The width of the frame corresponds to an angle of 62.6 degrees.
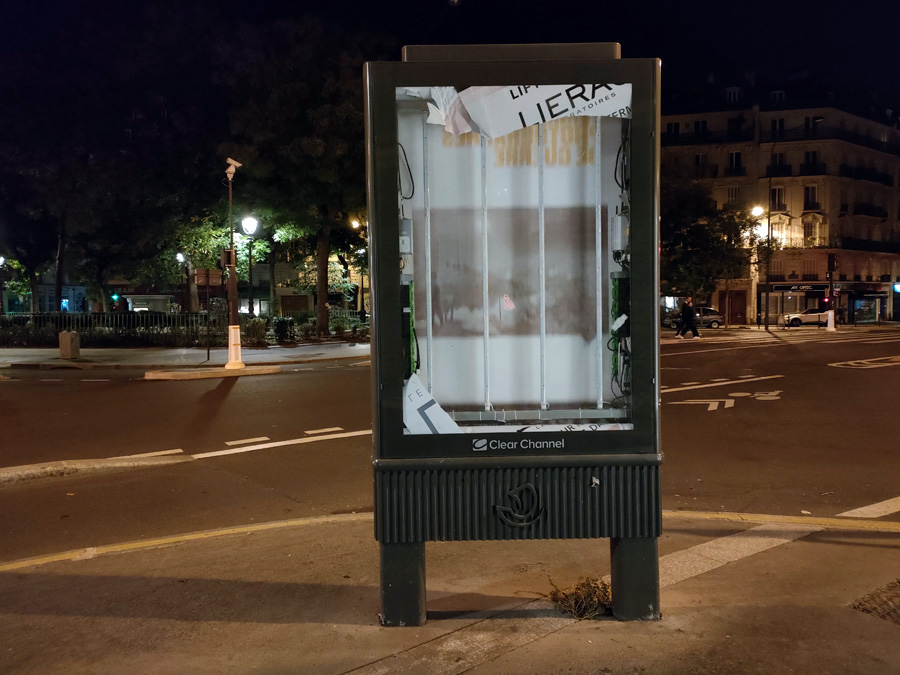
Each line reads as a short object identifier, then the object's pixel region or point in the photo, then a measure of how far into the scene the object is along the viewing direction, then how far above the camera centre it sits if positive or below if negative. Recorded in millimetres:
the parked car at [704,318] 44281 -605
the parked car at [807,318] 45875 -737
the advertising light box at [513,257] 3592 +277
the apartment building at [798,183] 55969 +9484
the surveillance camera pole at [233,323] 19578 -207
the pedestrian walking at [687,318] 29422 -390
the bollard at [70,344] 23281 -811
